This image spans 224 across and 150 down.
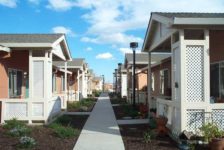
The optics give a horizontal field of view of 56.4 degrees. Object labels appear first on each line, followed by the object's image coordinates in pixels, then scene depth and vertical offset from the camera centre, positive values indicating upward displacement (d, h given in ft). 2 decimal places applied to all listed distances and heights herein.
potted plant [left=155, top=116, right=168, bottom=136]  22.09 -4.83
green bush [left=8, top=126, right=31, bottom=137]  21.67 -5.31
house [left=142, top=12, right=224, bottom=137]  19.67 +0.72
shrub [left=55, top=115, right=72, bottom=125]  28.90 -5.60
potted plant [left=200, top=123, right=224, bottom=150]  16.85 -4.53
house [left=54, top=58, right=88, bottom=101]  59.66 +1.13
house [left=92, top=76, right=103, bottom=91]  157.25 -1.52
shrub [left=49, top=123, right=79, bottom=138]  21.79 -5.46
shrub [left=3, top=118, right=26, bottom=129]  24.50 -5.15
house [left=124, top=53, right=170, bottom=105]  46.95 +2.71
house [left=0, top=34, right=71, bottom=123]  27.19 +0.15
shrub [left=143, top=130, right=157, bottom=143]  20.02 -5.50
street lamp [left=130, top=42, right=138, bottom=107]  38.47 +6.60
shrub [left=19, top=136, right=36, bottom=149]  18.19 -5.39
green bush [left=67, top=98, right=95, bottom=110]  47.01 -5.71
